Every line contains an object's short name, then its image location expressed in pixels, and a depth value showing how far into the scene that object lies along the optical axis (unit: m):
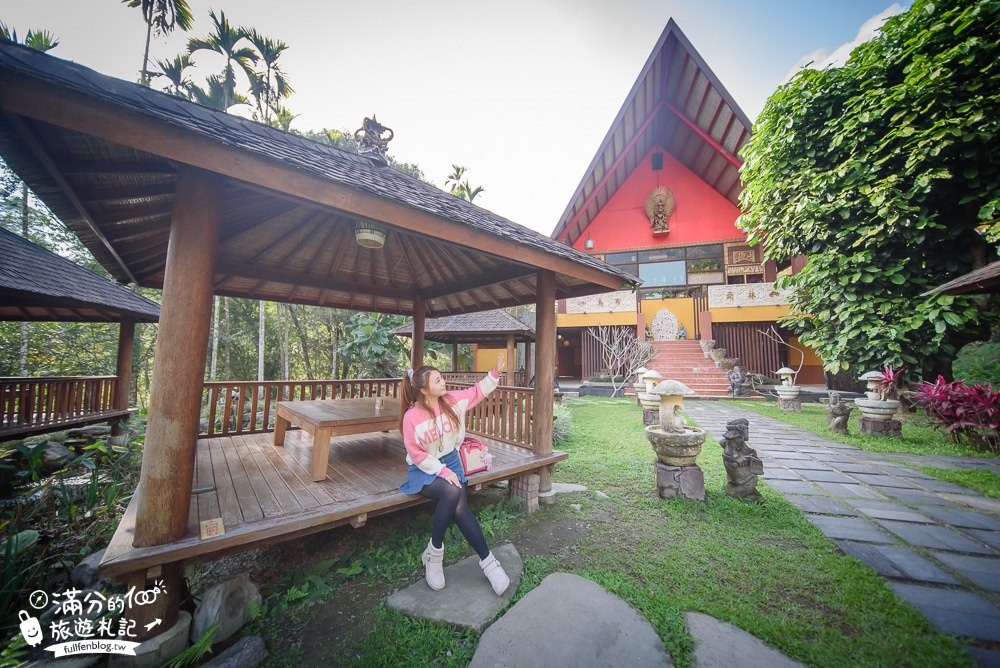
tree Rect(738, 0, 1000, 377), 5.87
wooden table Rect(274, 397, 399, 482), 3.13
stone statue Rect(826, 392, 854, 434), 6.68
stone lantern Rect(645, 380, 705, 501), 3.65
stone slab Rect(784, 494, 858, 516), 3.46
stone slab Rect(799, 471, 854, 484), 4.32
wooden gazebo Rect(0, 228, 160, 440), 4.70
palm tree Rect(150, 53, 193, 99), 10.97
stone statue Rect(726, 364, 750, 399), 11.51
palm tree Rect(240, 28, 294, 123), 12.04
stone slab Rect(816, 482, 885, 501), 3.80
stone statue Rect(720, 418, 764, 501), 3.60
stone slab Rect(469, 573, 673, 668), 1.82
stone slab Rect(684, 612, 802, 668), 1.77
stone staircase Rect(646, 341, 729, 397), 12.11
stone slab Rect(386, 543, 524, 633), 2.16
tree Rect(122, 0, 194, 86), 10.02
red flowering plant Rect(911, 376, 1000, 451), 5.21
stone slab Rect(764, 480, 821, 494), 3.99
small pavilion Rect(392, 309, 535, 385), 12.04
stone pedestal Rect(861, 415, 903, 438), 6.18
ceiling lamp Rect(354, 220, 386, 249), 3.30
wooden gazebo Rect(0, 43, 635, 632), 1.76
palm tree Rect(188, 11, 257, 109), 11.11
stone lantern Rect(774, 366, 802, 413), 9.51
